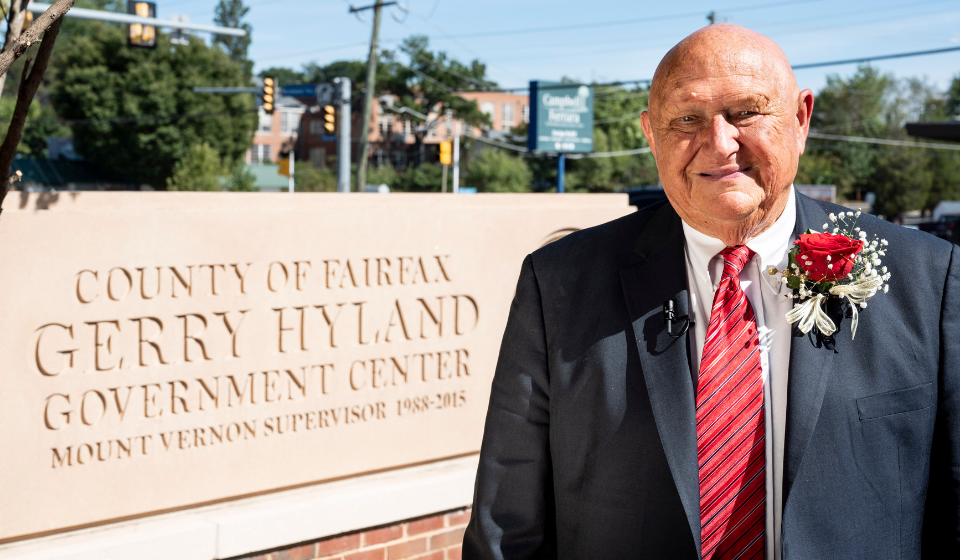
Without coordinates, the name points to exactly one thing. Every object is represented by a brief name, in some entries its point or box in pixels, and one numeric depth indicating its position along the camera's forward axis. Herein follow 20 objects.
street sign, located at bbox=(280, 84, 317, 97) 21.33
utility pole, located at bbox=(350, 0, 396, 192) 26.22
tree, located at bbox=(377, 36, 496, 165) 64.25
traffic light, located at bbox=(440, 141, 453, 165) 29.14
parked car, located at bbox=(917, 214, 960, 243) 29.86
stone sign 3.39
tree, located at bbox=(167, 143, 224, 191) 41.09
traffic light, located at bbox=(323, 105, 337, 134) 22.30
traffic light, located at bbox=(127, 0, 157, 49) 15.27
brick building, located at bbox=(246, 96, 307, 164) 79.00
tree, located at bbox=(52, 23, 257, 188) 49.25
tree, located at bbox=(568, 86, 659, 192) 58.91
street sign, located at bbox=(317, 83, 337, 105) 22.53
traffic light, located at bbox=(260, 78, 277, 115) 21.84
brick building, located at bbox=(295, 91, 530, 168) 69.06
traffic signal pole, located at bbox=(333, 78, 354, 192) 21.64
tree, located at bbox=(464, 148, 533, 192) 56.03
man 1.65
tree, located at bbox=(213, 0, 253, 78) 96.88
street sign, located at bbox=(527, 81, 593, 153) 33.22
